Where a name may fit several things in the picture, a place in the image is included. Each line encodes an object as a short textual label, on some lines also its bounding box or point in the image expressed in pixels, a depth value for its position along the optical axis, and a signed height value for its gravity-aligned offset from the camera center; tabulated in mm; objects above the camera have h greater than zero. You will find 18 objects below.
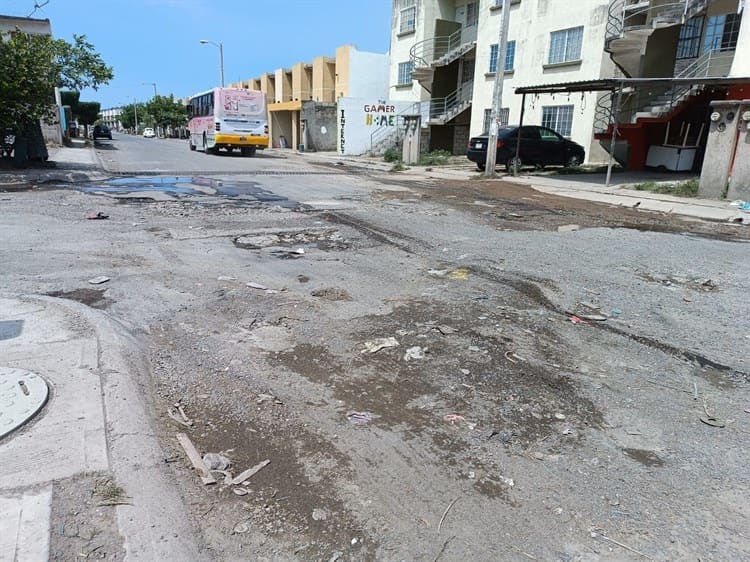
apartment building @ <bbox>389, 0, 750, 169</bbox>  20484 +3105
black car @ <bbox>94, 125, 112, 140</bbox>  47562 -1108
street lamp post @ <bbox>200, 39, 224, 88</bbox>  48400 +5141
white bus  30391 +264
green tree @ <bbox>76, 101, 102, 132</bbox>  76575 +1046
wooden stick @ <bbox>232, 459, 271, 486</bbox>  3018 -1878
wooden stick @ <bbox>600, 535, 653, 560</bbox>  2533 -1857
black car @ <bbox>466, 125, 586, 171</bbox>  22344 -638
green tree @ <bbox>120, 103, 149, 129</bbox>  110562 +1175
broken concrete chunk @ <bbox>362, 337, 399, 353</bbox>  4757 -1828
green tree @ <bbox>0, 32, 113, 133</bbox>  16094 +1357
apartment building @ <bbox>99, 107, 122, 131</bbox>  155250 +829
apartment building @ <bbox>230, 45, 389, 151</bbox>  42031 +2899
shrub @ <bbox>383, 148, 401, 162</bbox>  31359 -1540
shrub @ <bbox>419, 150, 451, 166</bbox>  28016 -1463
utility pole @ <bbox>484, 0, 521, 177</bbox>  20328 +1456
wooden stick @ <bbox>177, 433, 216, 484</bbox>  3016 -1860
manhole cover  3264 -1711
